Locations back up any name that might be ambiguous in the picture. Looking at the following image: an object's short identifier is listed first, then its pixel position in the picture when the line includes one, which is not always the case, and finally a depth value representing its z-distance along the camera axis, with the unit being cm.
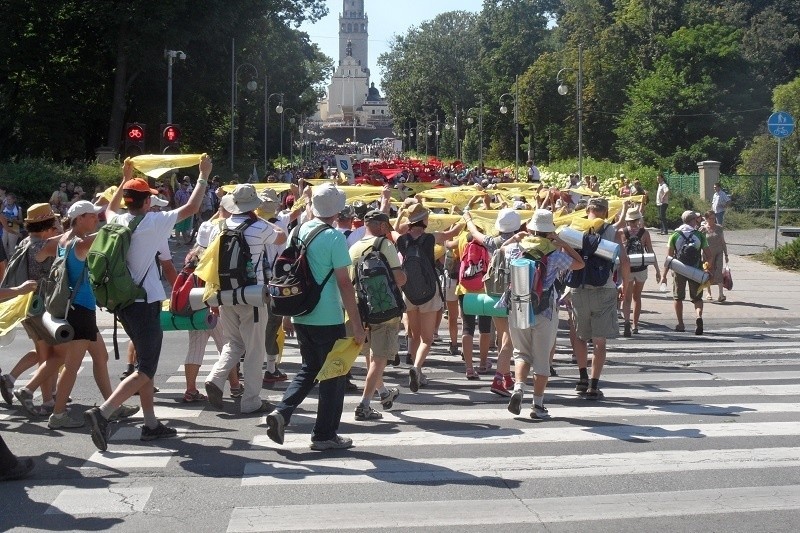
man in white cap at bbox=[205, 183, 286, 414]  905
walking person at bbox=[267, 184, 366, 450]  770
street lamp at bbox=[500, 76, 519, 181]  6237
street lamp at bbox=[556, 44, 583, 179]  4321
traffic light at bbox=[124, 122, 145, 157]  2188
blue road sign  2383
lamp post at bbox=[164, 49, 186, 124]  3759
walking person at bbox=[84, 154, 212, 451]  791
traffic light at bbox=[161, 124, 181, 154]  2530
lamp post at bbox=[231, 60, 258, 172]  4744
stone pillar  3819
